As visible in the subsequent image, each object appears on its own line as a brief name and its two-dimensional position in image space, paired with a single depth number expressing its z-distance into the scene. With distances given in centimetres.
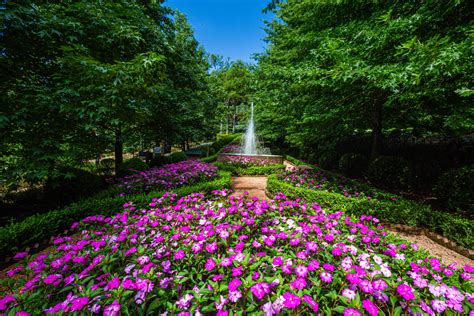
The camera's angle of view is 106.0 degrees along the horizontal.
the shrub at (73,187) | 492
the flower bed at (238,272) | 152
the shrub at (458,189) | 444
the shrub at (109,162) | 1268
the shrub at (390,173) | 657
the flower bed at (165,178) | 564
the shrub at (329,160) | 1121
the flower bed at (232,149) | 1523
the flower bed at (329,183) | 540
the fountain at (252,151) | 1153
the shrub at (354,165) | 881
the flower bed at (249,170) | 966
